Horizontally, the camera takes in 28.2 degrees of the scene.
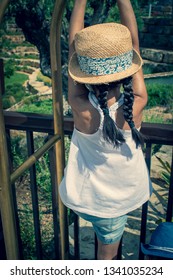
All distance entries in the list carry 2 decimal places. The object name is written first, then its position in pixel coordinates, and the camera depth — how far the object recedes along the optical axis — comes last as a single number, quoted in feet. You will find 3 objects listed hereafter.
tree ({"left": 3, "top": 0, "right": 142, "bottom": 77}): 23.97
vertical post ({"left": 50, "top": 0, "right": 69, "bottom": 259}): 5.58
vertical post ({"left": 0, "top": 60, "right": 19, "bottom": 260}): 4.70
